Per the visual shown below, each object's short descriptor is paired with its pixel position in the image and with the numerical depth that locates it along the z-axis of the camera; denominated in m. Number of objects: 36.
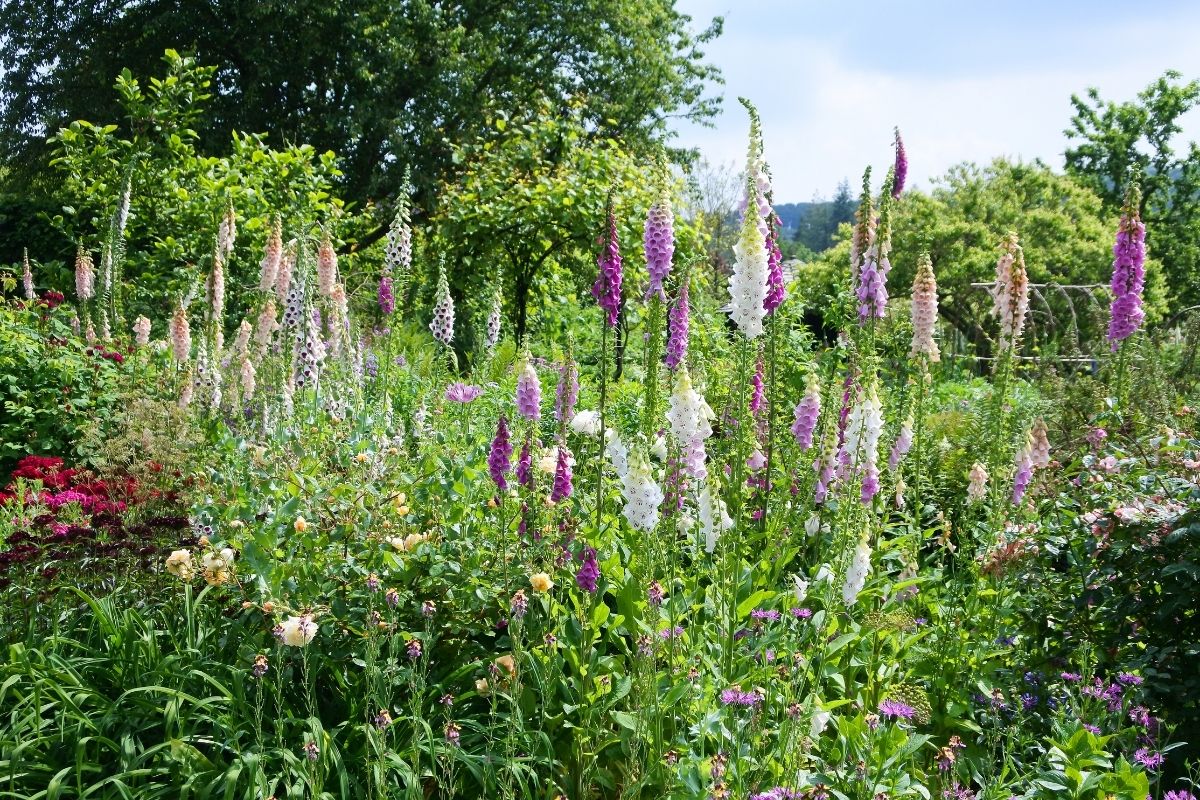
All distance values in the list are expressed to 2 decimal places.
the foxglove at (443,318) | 5.88
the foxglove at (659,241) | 3.62
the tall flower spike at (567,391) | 3.51
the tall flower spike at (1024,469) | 4.26
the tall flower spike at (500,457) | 3.34
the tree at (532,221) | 10.04
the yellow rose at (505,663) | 2.60
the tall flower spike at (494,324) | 6.13
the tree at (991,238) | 21.30
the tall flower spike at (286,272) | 5.59
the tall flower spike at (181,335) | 5.66
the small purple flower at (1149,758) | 2.47
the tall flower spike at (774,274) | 3.52
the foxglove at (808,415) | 3.92
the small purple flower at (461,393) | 6.01
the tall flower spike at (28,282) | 8.60
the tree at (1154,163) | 26.95
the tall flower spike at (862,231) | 3.91
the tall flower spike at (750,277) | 2.95
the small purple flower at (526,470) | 3.30
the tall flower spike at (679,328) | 3.96
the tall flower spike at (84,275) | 7.71
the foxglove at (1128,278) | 5.15
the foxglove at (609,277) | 3.41
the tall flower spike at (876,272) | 3.82
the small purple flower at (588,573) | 2.93
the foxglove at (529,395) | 3.78
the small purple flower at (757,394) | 4.16
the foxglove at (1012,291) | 4.22
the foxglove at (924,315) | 4.19
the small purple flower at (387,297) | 5.48
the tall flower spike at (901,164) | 4.64
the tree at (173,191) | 9.32
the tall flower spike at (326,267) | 5.72
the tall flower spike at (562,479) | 3.30
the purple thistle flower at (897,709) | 2.62
